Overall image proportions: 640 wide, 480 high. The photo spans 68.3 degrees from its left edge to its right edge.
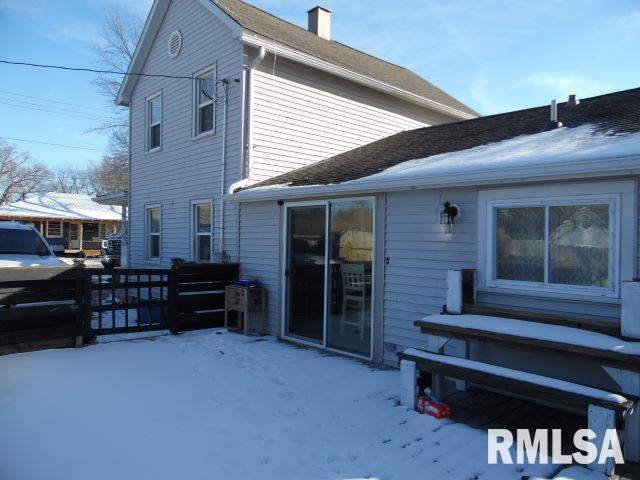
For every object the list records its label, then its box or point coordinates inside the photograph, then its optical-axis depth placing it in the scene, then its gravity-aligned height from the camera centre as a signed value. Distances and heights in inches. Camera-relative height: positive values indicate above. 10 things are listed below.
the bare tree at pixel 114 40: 876.6 +361.8
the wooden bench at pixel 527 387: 122.4 -43.8
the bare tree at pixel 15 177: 1632.6 +194.2
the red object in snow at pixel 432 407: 162.4 -59.5
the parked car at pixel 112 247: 913.8 -29.1
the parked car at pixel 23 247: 298.7 -10.6
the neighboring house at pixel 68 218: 1133.1 +32.9
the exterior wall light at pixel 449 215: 205.3 +9.6
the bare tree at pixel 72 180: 2092.5 +232.0
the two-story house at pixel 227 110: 341.4 +105.2
